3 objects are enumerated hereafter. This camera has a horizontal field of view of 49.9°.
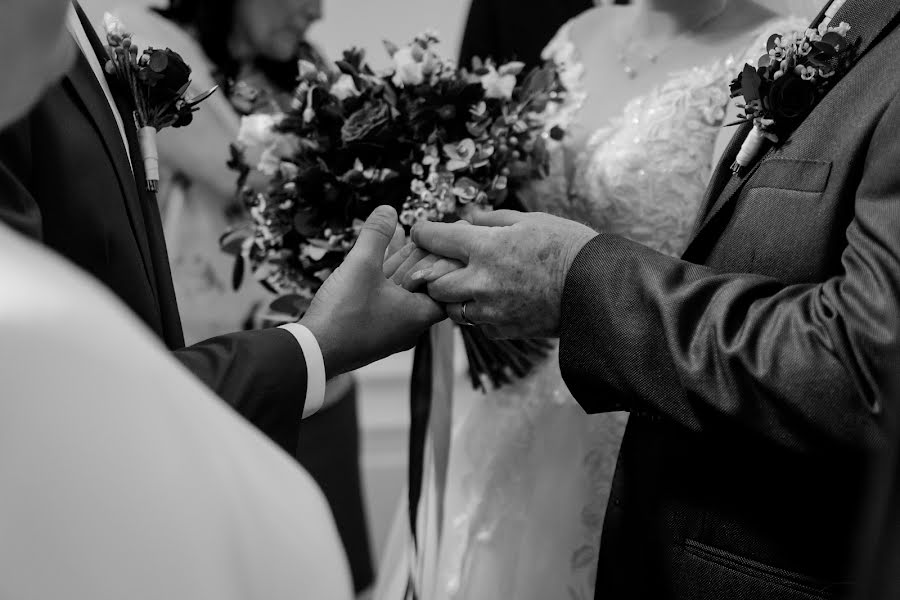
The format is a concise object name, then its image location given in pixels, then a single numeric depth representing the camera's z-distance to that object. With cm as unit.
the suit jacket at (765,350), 107
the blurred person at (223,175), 242
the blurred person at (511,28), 276
